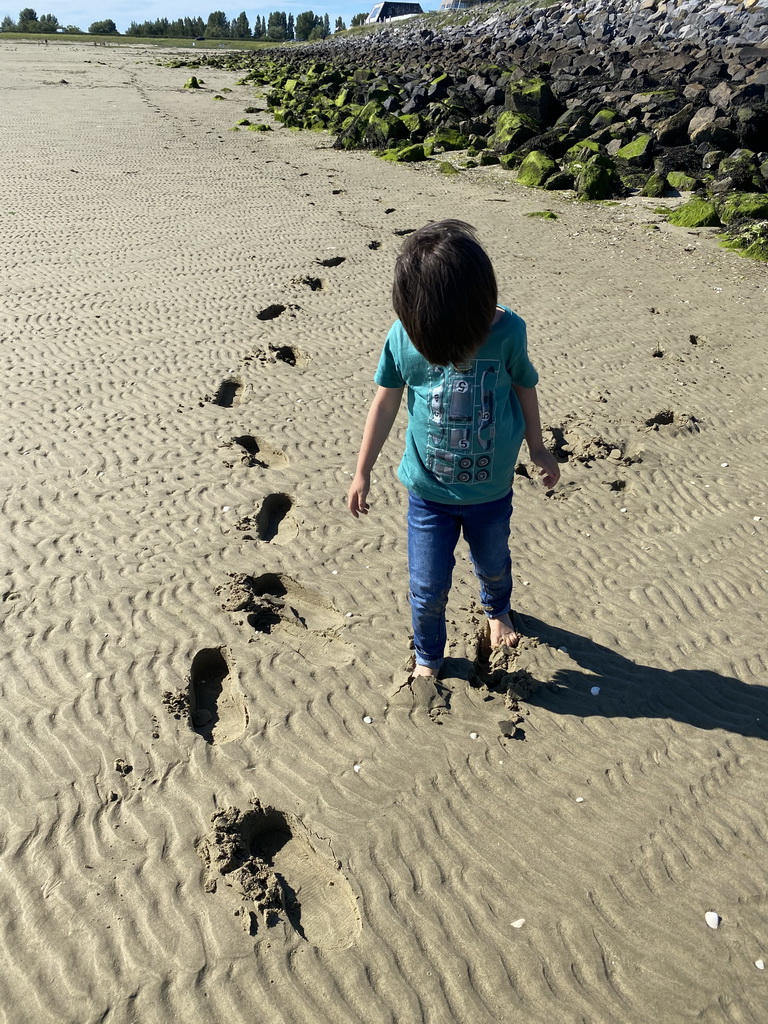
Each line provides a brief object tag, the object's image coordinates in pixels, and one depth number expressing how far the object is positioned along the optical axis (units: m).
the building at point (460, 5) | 78.87
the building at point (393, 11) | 105.88
